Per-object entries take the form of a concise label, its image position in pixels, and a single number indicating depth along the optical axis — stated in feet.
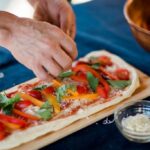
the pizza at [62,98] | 3.83
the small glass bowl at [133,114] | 3.58
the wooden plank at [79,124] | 3.71
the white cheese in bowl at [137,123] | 3.62
